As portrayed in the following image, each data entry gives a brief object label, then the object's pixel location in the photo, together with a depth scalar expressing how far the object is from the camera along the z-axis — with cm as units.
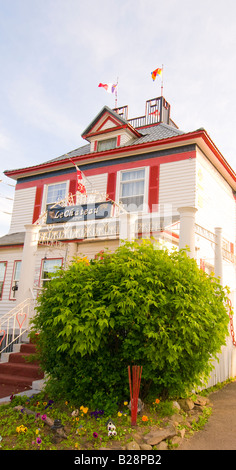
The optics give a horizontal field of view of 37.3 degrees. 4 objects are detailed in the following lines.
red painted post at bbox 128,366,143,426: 499
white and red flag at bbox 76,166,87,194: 1455
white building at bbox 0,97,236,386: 1230
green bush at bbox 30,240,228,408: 529
